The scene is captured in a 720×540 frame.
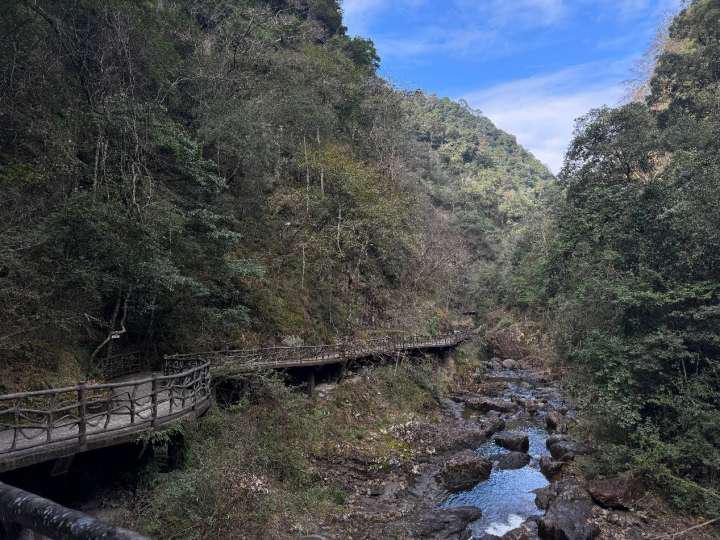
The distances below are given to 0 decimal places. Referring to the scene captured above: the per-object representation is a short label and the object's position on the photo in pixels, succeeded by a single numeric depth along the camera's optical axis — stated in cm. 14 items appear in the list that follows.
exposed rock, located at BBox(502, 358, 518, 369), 3988
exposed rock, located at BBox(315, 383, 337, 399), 1949
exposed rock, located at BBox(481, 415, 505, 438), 2131
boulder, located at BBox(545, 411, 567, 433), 2186
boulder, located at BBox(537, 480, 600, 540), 1225
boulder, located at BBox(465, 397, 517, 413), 2544
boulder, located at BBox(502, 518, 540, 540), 1252
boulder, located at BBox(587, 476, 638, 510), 1393
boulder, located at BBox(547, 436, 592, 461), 1777
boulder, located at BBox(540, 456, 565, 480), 1678
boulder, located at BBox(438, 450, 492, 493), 1580
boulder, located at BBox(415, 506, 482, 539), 1248
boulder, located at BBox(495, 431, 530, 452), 1962
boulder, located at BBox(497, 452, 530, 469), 1780
